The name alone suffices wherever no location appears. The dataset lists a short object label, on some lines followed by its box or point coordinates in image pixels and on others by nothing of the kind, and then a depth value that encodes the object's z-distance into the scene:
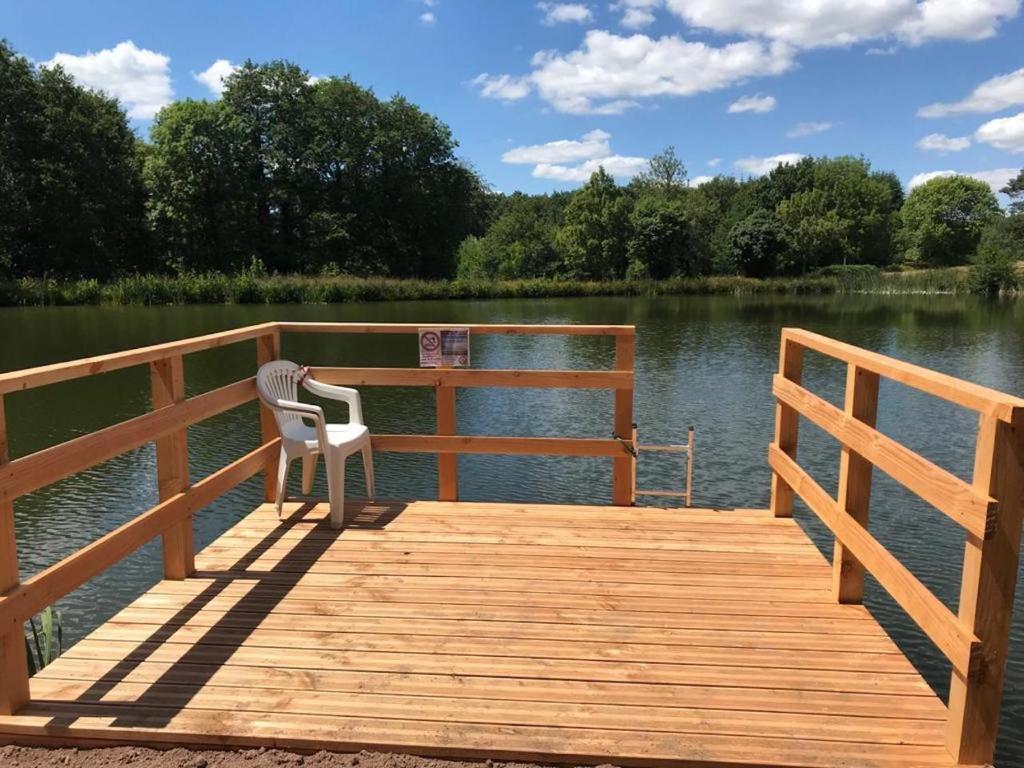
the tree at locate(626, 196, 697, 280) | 50.03
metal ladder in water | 6.03
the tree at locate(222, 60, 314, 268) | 44.34
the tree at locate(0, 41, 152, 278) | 36.53
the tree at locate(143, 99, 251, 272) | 41.34
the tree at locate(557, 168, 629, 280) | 51.38
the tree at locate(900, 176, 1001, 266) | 62.84
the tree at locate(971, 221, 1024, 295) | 40.81
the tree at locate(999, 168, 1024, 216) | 50.22
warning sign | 4.70
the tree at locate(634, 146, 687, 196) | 62.31
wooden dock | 2.25
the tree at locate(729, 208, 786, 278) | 51.22
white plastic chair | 4.29
